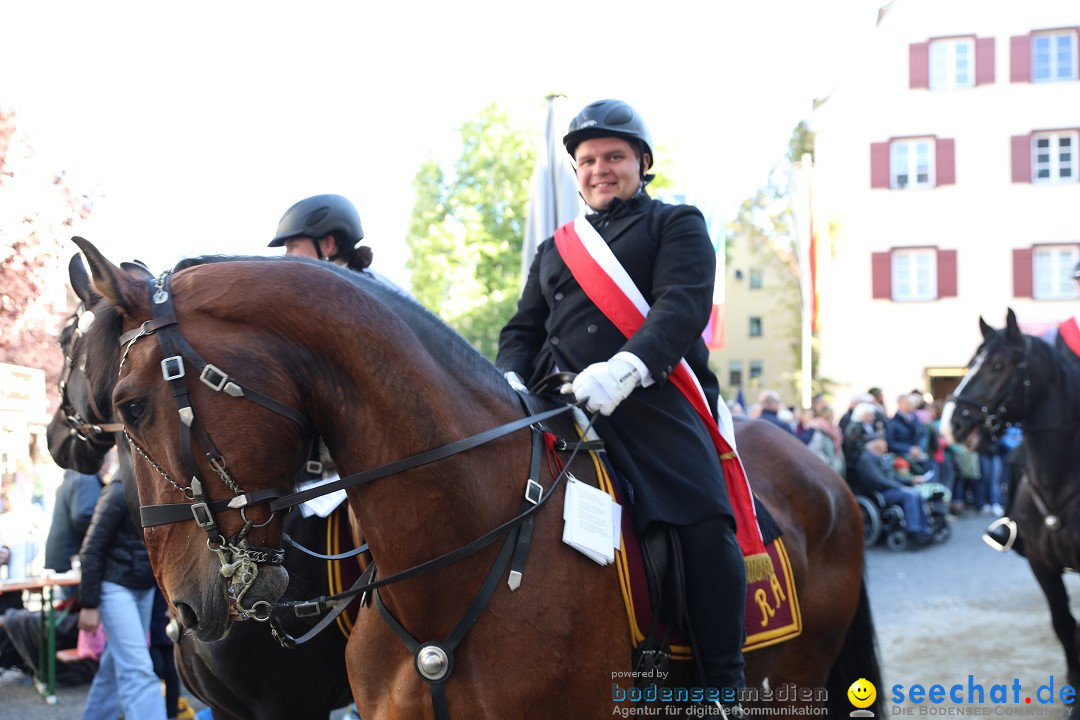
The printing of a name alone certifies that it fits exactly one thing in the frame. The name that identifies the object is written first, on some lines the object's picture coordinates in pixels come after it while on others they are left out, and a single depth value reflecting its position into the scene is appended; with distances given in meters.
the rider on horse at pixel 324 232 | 4.52
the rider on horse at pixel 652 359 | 3.13
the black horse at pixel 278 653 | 3.94
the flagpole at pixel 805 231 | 17.36
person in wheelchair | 14.69
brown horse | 2.34
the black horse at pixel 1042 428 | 6.67
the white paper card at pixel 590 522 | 2.88
